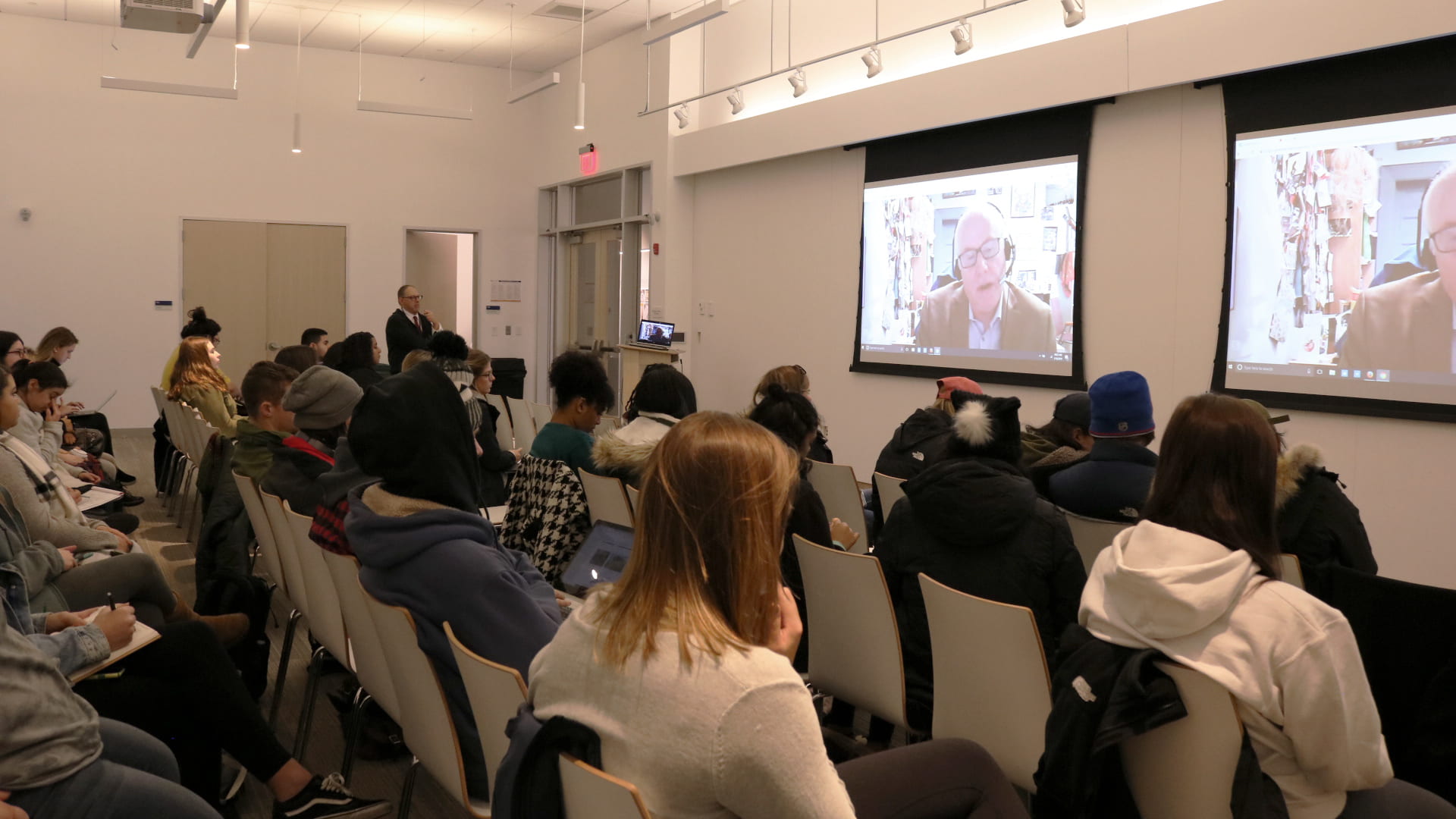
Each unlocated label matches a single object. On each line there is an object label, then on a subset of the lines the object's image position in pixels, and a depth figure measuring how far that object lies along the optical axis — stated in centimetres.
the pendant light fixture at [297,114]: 1155
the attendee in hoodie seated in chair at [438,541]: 214
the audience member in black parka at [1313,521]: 287
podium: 1043
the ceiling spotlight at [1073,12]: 621
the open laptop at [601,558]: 263
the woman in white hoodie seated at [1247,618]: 173
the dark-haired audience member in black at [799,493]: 320
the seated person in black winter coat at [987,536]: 262
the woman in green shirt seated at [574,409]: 379
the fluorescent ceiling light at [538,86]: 948
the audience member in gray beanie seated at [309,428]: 371
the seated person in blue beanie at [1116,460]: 322
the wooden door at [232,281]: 1219
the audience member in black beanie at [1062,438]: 382
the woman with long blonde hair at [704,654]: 126
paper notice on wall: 1368
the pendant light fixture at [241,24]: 651
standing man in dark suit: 1110
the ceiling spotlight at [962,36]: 692
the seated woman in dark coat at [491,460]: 501
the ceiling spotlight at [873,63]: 782
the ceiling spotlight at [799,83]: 862
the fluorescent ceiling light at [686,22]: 786
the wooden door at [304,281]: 1257
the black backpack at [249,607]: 370
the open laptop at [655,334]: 1068
